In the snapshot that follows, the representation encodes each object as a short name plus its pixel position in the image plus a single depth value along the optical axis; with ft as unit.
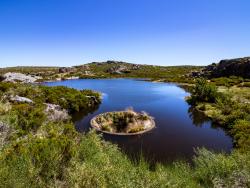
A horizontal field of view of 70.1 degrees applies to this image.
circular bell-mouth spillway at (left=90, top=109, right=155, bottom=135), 88.51
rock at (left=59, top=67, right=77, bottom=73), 444.26
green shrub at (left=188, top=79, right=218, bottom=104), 146.69
